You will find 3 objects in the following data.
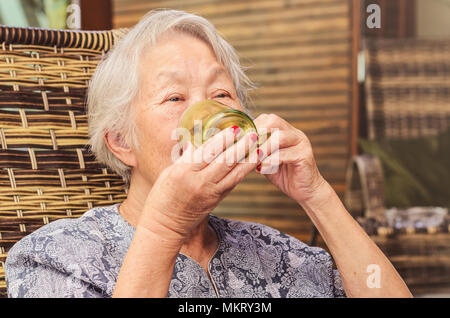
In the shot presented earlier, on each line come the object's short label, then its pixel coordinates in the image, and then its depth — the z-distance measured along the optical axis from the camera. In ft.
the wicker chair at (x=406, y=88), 12.46
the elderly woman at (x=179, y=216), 3.51
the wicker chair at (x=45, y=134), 5.26
